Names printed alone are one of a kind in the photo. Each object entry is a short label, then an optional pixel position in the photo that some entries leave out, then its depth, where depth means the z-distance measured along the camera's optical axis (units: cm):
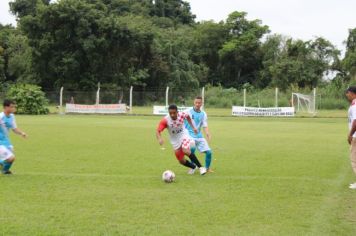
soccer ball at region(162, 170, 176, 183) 966
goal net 4202
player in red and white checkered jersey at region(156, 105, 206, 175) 1046
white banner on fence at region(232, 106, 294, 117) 3844
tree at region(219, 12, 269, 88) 7756
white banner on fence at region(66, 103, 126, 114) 4159
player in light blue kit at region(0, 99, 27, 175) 1034
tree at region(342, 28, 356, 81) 6231
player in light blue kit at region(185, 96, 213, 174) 1124
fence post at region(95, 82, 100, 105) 4281
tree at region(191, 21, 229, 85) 8119
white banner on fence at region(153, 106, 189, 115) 3997
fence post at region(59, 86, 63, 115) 4259
